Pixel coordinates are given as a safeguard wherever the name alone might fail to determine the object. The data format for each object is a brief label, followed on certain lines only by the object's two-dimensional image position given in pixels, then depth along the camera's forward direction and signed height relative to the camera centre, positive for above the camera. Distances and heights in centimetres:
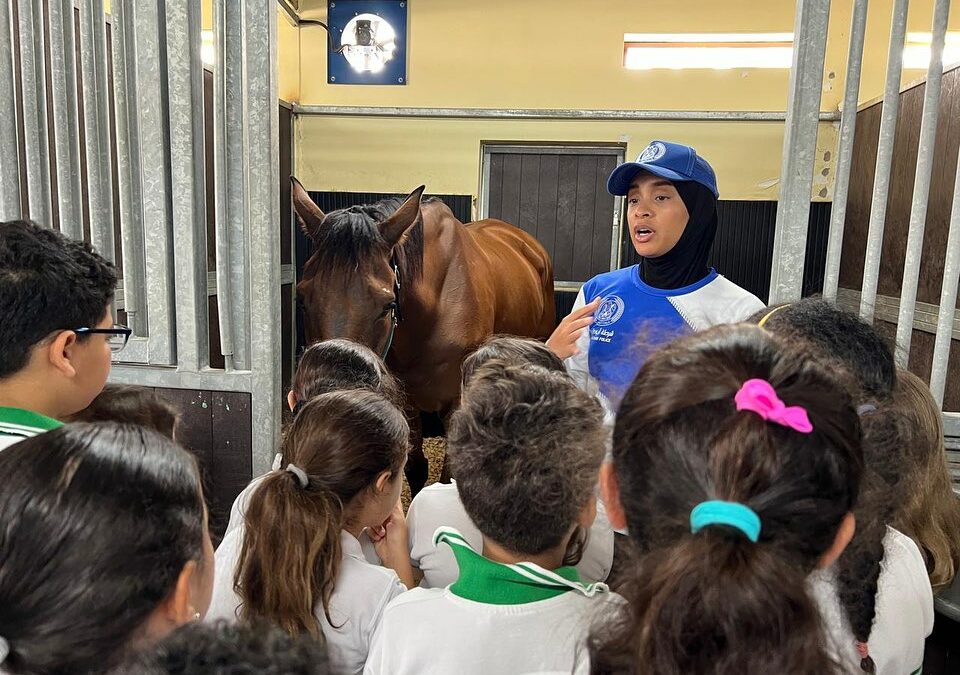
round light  352 +107
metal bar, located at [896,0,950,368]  134 +16
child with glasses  94 -16
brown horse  171 -17
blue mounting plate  393 +123
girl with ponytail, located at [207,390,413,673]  80 -40
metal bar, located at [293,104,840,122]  359 +74
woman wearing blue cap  131 -8
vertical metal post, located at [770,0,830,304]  133 +21
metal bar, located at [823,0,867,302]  133 +22
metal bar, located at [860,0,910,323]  133 +21
